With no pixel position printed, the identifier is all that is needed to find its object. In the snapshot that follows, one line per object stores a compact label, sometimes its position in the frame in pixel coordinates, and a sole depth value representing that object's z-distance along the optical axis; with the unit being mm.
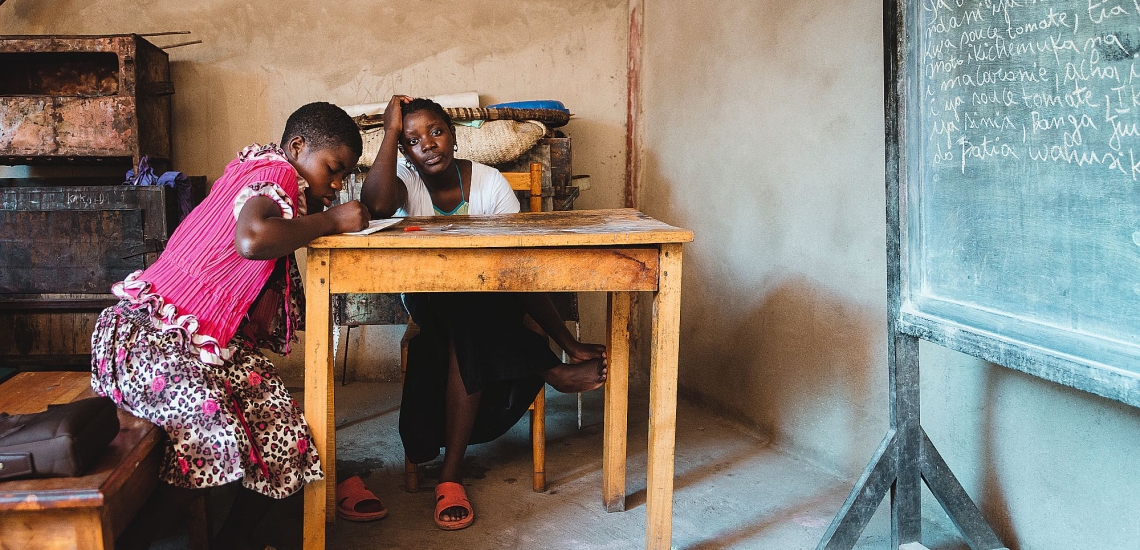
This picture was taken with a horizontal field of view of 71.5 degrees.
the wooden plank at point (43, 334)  3297
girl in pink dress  1703
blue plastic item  3643
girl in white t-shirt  2402
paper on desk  1853
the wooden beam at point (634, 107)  3977
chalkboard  1363
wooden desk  1789
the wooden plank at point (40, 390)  1820
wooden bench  1281
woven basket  3332
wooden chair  2559
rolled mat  3330
